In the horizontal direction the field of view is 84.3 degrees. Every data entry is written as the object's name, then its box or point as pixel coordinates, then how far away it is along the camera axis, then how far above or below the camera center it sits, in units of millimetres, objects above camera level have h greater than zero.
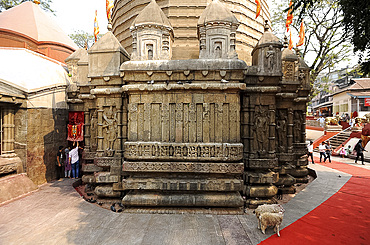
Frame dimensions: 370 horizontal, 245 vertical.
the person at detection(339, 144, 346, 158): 17516 -2487
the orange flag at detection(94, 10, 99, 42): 9886 +4737
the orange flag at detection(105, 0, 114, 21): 8586 +4984
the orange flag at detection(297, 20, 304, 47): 10120 +4382
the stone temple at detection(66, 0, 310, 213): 6738 +199
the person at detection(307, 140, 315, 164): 14316 -1885
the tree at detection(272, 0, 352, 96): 18375 +7221
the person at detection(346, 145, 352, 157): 17391 -2390
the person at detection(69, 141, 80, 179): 10461 -1898
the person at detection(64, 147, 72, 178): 10594 -2154
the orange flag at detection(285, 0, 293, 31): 8844 +4626
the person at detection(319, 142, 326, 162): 15157 -1934
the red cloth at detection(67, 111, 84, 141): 11070 -85
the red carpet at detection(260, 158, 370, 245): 5012 -2850
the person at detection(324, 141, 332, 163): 15053 -2063
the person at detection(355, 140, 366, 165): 14453 -1925
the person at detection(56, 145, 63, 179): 10484 -1831
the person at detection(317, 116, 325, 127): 26138 +281
